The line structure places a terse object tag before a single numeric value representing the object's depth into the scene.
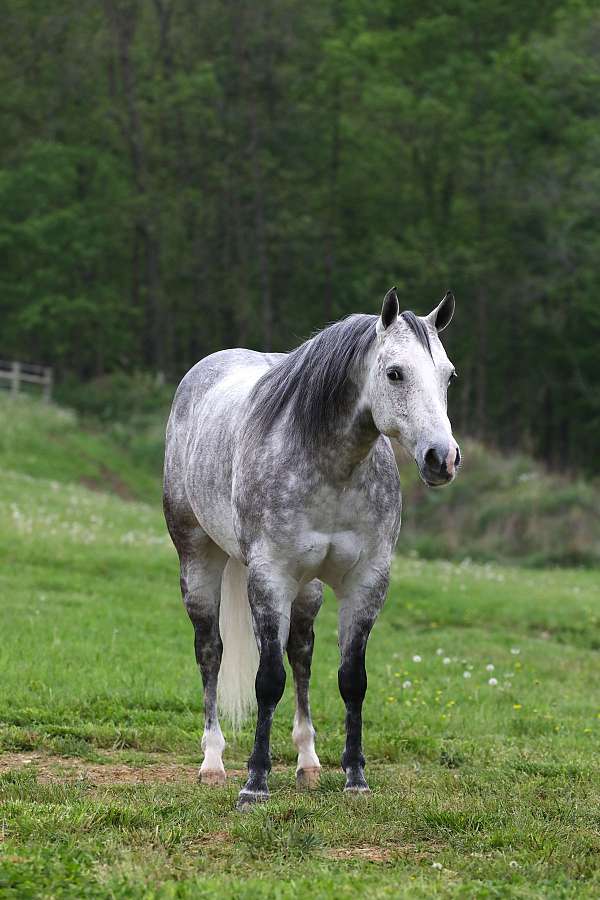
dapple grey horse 12.14
